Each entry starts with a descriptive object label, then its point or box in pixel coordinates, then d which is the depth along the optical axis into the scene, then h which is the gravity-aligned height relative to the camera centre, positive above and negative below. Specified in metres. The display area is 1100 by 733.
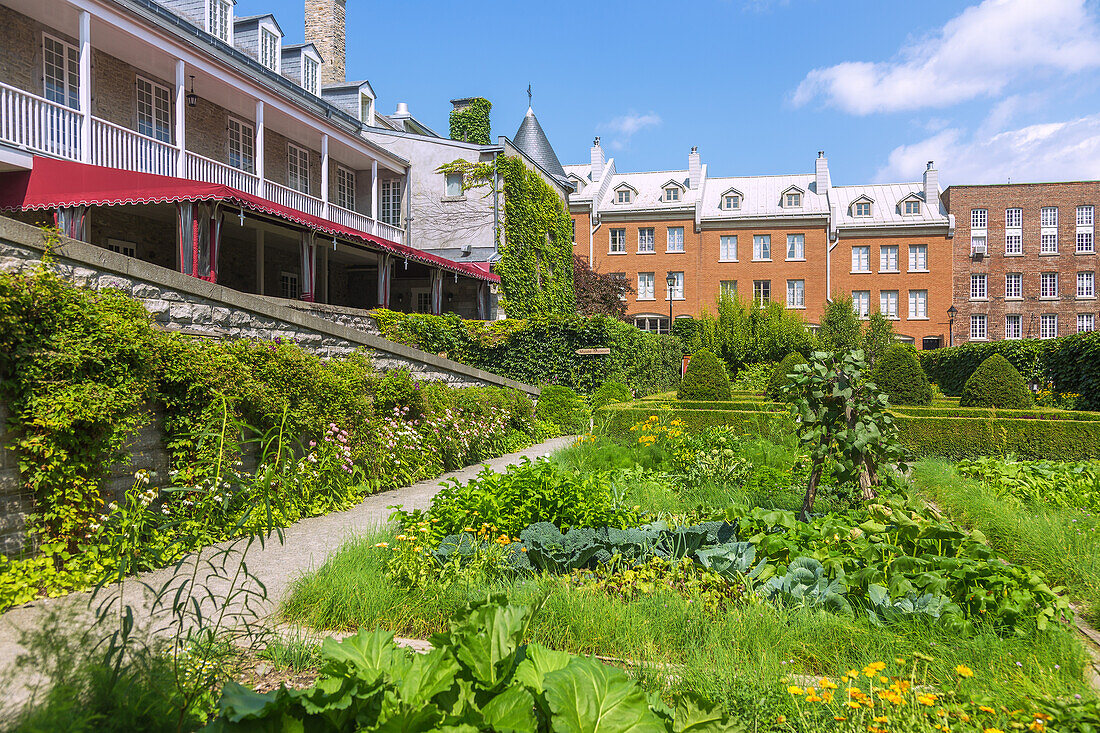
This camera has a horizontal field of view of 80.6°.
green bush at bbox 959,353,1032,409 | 13.88 -0.31
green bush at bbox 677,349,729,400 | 14.83 -0.19
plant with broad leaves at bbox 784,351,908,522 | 5.41 -0.41
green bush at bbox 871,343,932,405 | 16.06 -0.19
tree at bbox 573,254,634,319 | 30.03 +3.80
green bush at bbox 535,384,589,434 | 14.06 -0.80
